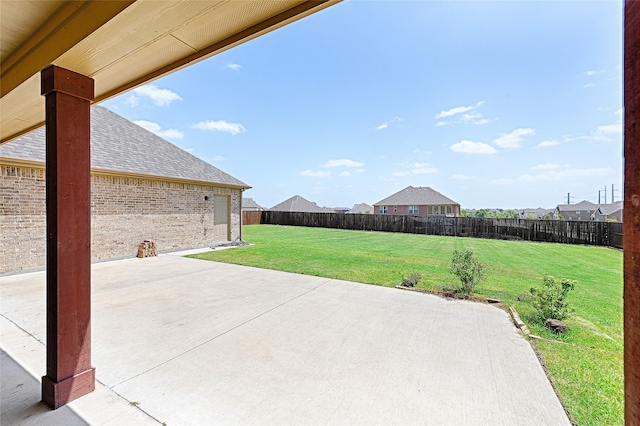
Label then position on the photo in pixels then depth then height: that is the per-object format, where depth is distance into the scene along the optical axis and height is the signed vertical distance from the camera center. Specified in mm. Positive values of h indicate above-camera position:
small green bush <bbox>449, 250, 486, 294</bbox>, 5836 -1257
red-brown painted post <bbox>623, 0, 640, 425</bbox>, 774 -7
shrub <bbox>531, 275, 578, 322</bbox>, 4441 -1450
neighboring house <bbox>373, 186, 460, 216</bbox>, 36469 +1120
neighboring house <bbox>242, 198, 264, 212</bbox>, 48775 +1301
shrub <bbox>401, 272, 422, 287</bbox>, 6414 -1613
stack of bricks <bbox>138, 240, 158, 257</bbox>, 9834 -1333
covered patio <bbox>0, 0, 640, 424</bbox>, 1838 +1240
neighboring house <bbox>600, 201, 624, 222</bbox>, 36762 +184
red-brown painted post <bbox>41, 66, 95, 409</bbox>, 2447 -214
